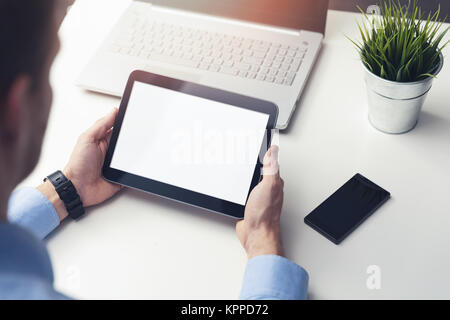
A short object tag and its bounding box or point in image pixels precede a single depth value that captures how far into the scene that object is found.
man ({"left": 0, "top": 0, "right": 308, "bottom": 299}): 0.48
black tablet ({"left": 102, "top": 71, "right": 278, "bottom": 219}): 0.79
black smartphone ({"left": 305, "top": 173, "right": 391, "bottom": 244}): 0.79
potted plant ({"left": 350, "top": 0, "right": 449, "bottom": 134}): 0.81
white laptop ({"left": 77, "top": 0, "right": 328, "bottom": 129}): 0.99
